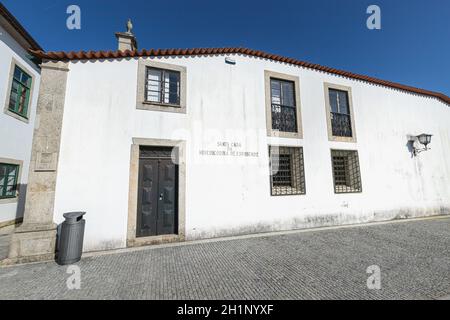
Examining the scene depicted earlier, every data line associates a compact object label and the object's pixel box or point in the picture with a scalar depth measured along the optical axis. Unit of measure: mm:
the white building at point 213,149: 4680
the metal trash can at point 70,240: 3912
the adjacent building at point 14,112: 6711
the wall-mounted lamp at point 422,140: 8325
